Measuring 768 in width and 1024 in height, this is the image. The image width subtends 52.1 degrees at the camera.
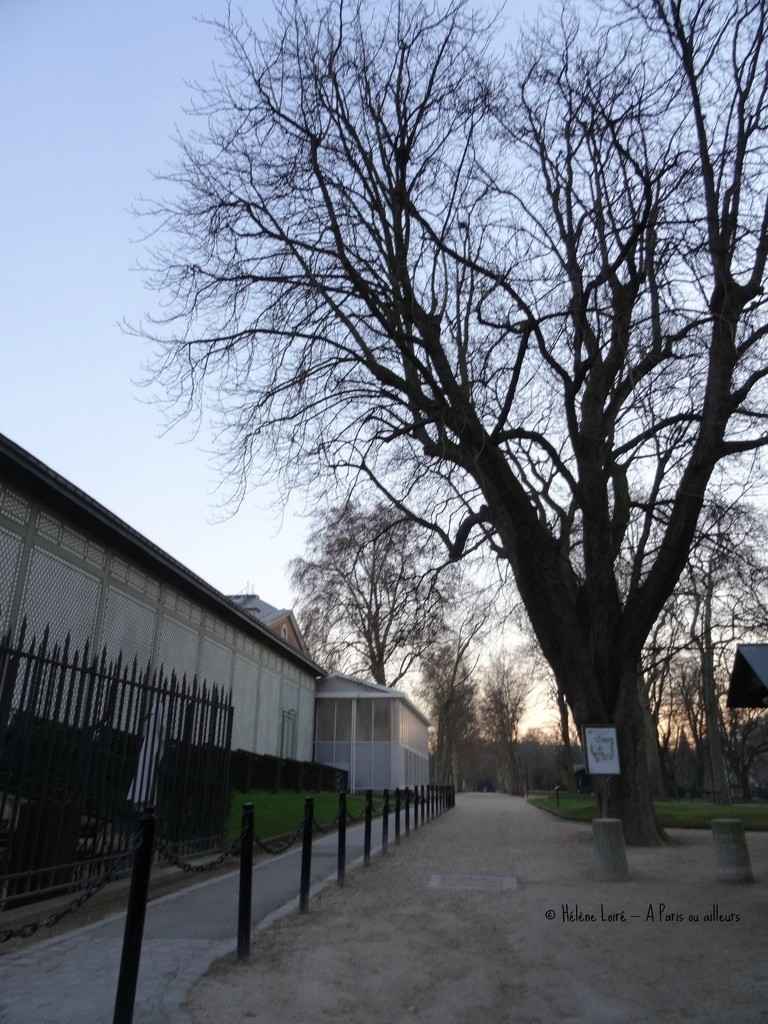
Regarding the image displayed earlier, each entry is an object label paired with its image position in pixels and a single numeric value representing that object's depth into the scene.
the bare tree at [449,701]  43.62
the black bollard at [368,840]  10.54
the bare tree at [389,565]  16.08
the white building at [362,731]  34.34
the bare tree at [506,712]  64.81
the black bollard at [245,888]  5.48
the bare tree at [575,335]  11.65
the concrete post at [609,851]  8.95
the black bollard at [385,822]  12.31
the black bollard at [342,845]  8.88
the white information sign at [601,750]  11.68
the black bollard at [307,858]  7.32
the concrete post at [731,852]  8.63
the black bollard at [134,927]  3.90
